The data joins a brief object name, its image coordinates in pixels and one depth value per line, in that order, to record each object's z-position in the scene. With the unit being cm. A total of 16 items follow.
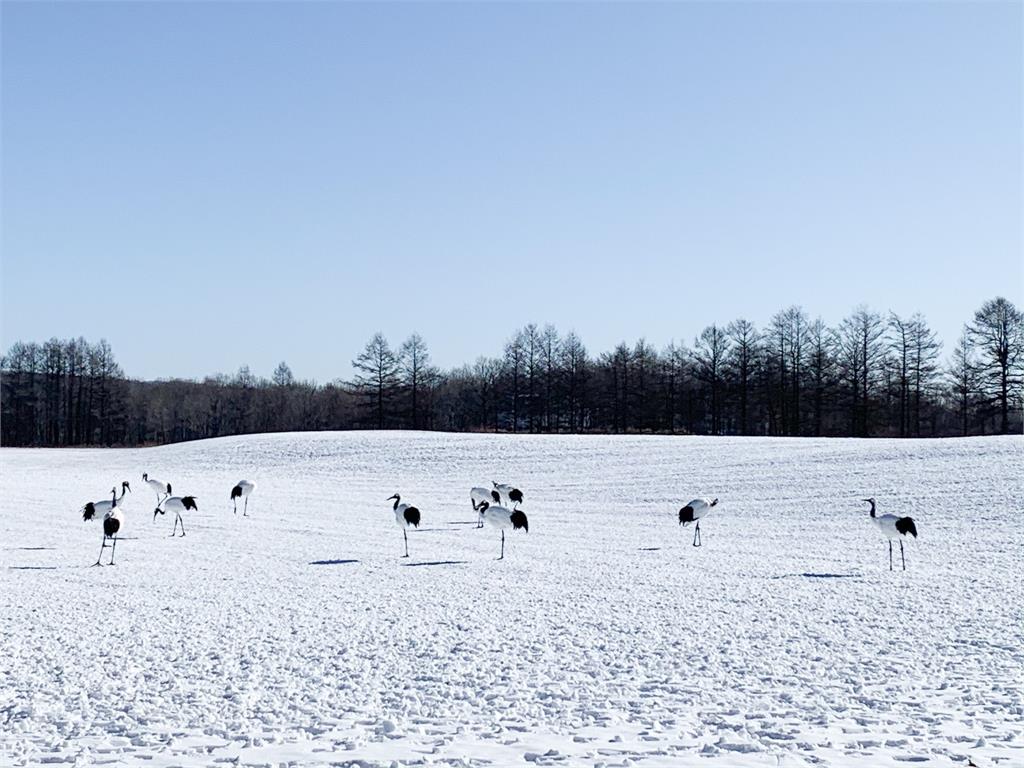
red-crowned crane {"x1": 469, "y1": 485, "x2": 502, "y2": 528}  2769
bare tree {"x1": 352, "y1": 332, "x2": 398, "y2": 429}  7944
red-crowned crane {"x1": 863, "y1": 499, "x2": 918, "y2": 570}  1738
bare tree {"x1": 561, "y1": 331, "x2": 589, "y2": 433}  8656
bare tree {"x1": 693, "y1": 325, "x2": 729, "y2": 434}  7900
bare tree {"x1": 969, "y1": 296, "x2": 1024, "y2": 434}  6307
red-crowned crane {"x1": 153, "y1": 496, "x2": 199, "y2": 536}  2309
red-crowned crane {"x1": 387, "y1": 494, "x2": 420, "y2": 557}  1917
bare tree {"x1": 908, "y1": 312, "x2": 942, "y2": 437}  6856
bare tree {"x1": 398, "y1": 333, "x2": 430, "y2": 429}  8181
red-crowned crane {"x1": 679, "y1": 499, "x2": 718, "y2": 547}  2089
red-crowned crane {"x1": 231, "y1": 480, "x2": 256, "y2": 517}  2780
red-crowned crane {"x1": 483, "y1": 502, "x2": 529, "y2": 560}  1933
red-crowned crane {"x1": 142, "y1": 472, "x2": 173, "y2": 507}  3034
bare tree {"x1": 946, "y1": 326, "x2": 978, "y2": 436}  6612
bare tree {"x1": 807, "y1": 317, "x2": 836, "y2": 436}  7338
